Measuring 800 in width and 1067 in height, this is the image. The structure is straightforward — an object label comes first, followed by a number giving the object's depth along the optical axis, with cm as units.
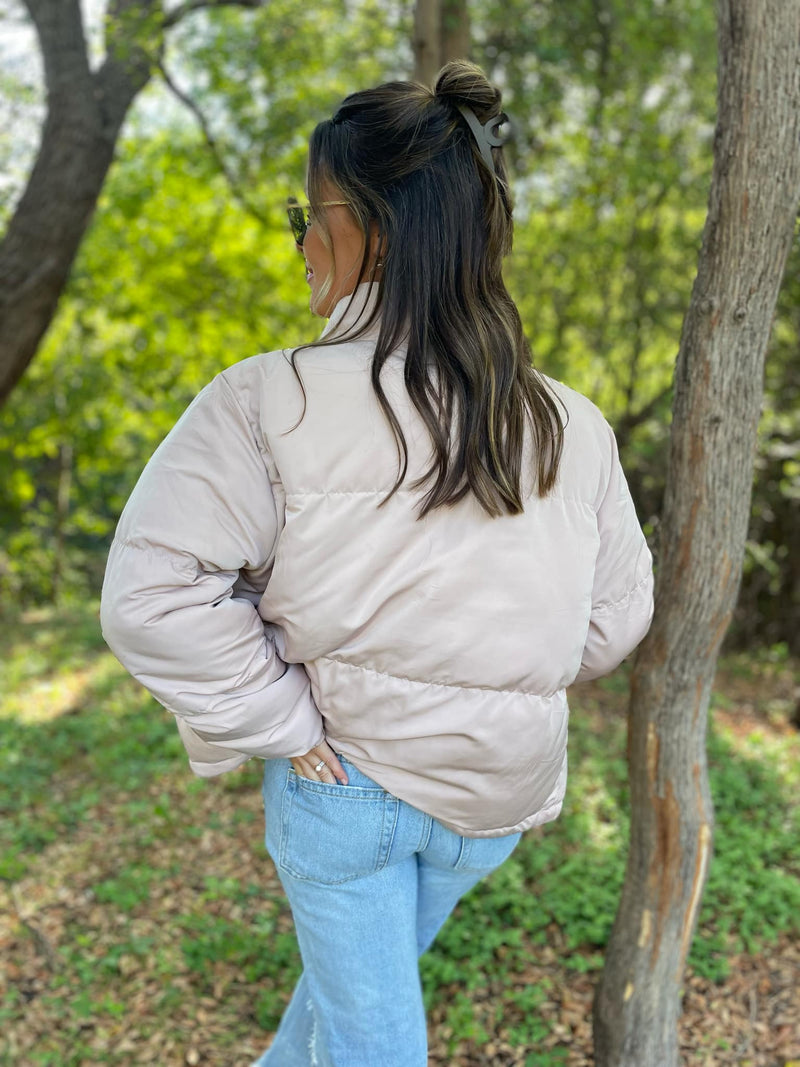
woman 151
